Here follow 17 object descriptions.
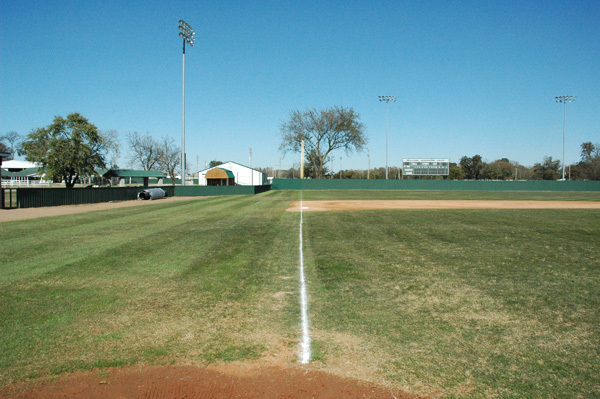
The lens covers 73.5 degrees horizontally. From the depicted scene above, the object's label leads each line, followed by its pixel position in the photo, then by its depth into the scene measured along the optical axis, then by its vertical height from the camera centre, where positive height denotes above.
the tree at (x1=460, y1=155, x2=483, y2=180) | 108.81 +4.31
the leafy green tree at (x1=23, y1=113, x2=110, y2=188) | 50.22 +4.59
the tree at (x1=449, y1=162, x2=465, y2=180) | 108.31 +2.62
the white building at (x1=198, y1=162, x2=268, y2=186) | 73.69 +1.73
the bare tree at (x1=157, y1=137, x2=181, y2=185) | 86.25 +5.14
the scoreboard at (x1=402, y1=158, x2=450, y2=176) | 69.69 +2.76
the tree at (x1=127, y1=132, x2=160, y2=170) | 84.81 +6.26
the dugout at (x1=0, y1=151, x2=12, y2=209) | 22.28 -0.64
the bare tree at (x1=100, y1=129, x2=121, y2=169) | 55.16 +5.40
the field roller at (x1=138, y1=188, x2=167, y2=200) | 33.75 -0.88
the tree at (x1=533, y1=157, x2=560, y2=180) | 105.50 +3.30
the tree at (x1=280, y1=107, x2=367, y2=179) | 79.25 +10.39
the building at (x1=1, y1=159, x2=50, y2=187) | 70.18 +2.27
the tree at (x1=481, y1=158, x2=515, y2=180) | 112.99 +3.59
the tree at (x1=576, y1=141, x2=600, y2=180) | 87.75 +4.19
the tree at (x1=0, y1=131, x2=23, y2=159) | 113.29 +12.28
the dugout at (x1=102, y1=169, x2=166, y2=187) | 60.59 +1.65
